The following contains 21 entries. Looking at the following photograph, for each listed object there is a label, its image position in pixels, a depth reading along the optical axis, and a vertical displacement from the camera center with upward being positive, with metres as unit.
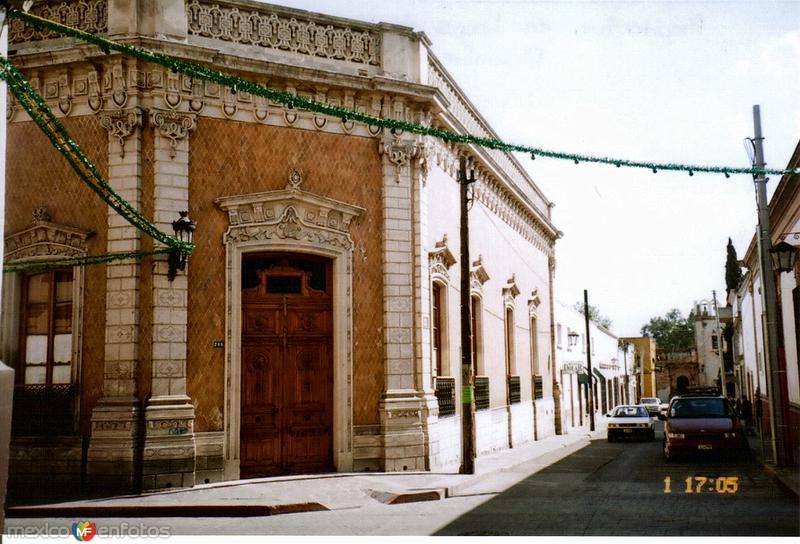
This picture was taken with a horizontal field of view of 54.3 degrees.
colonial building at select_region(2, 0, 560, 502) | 12.52 +2.02
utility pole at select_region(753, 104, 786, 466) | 14.44 +1.16
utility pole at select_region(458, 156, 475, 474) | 14.30 +0.13
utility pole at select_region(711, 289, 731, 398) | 37.76 +1.42
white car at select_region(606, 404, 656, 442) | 27.02 -1.80
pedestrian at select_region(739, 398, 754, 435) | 24.11 -1.49
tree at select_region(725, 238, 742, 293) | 46.72 +5.85
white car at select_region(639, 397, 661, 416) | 47.33 -2.01
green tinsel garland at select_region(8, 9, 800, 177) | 7.79 +3.14
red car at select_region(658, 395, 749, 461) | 17.72 -1.40
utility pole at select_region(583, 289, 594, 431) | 30.56 +1.00
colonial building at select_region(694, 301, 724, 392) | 70.88 +2.26
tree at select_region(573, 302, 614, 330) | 105.49 +7.60
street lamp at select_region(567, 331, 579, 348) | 34.22 +1.59
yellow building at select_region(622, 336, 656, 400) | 78.69 +0.85
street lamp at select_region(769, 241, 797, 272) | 13.83 +2.02
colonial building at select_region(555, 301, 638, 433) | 34.44 +0.34
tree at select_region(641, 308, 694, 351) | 103.96 +5.80
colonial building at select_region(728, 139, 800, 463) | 14.93 +1.60
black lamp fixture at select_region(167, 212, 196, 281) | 12.50 +2.26
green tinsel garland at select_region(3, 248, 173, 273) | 12.36 +1.93
